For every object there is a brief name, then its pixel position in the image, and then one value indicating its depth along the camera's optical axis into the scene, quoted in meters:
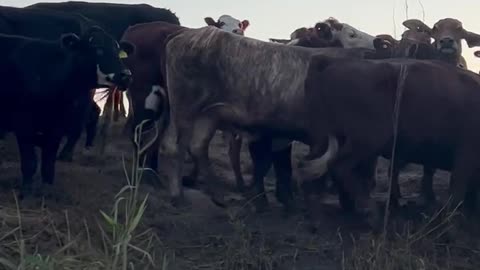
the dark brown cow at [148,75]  11.52
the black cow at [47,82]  10.15
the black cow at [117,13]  15.19
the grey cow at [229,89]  10.37
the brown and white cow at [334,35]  13.24
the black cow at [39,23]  12.88
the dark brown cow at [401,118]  9.05
